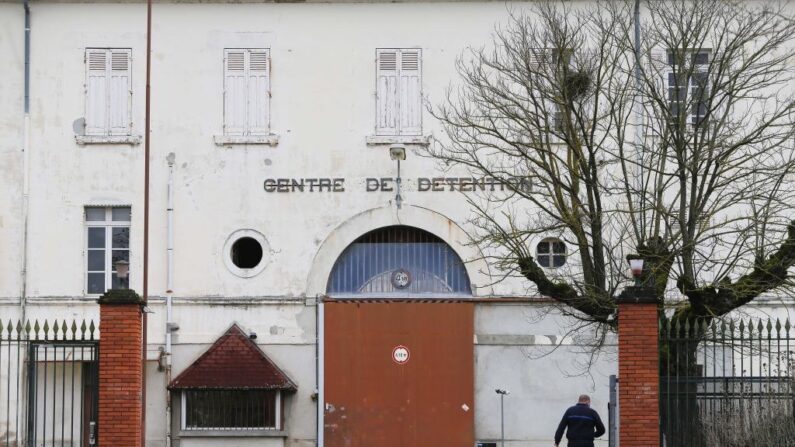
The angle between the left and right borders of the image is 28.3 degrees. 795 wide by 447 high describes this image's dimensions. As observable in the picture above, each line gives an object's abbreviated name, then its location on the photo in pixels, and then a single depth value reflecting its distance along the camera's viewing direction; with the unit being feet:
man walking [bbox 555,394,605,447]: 80.33
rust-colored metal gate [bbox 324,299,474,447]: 103.81
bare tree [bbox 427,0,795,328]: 82.94
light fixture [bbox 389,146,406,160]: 101.71
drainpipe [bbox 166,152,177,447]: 103.91
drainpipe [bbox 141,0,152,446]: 101.89
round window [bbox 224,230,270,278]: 105.40
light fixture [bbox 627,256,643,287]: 74.13
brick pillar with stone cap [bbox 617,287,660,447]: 73.00
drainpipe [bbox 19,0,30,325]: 104.94
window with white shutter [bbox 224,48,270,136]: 106.01
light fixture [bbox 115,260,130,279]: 77.41
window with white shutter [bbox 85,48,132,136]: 106.01
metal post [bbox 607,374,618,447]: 86.19
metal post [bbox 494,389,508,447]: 103.40
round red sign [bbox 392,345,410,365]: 104.68
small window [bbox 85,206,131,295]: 105.60
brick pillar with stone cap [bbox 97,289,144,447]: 76.33
